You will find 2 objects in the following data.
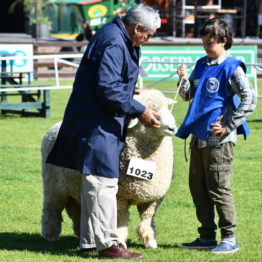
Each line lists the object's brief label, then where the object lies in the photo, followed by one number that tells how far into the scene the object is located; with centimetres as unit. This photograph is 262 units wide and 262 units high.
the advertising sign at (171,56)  3253
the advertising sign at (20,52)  3084
